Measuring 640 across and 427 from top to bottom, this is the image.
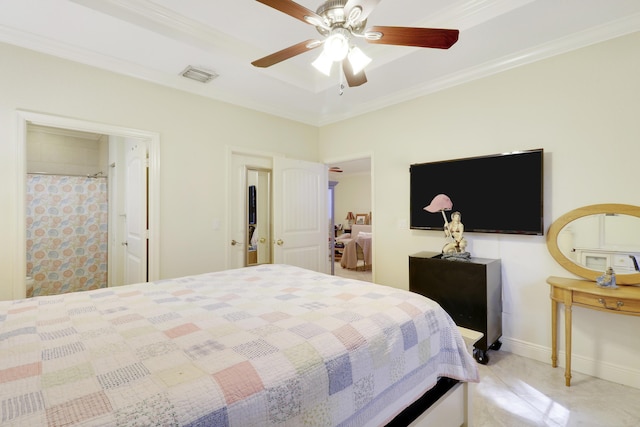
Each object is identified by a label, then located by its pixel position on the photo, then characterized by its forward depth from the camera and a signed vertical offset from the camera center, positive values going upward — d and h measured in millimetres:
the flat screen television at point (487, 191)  2439 +181
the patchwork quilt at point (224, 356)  717 -460
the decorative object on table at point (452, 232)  2682 -208
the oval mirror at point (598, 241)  2096 -232
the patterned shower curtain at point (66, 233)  3680 -306
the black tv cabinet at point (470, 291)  2400 -704
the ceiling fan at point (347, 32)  1456 +965
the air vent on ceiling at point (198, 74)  2756 +1307
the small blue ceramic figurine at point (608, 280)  2068 -492
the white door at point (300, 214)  3654 -57
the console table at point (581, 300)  1900 -609
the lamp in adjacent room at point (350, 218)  9164 -251
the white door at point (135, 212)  2889 -26
